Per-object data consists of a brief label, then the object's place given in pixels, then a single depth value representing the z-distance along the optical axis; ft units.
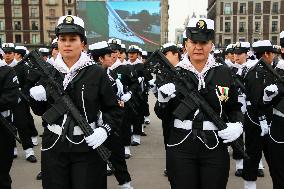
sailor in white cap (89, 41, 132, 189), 19.20
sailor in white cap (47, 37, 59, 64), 26.61
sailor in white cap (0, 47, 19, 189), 15.52
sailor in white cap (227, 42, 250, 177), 24.92
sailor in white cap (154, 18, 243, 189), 11.90
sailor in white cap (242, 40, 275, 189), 17.15
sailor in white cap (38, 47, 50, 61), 38.31
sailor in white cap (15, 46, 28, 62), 32.71
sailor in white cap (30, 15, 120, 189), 11.81
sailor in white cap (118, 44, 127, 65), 30.89
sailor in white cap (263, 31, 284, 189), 15.05
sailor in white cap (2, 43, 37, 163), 25.94
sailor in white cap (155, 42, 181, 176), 22.09
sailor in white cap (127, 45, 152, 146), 31.64
